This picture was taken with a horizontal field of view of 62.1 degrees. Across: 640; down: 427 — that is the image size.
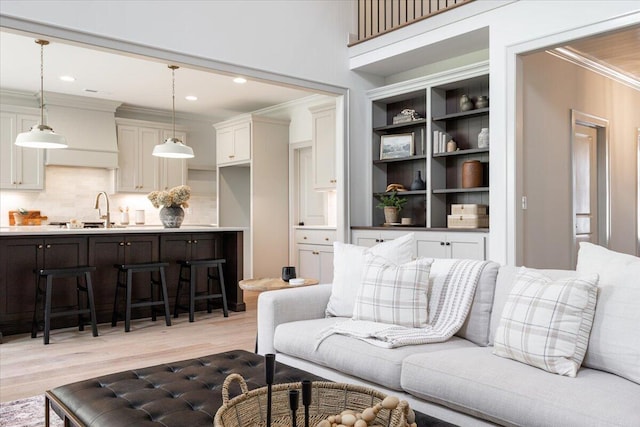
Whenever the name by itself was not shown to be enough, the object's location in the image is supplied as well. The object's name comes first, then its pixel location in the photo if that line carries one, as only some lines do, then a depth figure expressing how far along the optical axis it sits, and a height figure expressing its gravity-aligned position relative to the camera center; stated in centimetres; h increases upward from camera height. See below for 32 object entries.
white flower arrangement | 577 +25
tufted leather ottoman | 171 -63
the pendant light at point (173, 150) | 613 +82
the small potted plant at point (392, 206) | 554 +14
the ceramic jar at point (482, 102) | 488 +108
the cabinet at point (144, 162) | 826 +92
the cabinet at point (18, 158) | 727 +86
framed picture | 552 +78
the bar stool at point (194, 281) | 548 -66
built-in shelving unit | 507 +70
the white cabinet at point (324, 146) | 684 +96
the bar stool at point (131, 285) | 501 -65
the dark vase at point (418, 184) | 543 +36
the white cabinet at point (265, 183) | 782 +55
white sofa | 174 -58
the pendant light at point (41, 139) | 523 +81
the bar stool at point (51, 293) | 454 -68
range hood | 756 +134
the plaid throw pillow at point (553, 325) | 197 -41
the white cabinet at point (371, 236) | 525 -17
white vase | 474 +73
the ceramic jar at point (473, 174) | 487 +42
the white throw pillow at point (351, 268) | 302 -29
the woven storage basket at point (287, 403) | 157 -57
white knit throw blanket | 249 -48
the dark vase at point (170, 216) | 583 +4
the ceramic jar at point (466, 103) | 498 +109
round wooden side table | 361 -45
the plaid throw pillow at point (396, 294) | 267 -38
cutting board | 746 +3
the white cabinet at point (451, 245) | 451 -23
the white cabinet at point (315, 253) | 686 -45
